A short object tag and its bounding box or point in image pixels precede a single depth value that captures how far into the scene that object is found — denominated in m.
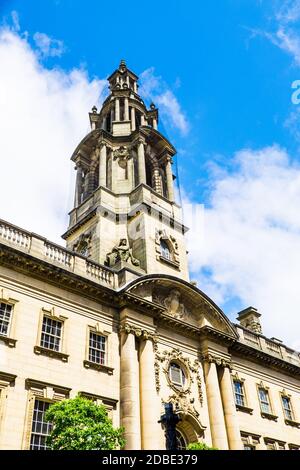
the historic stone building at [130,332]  20.14
